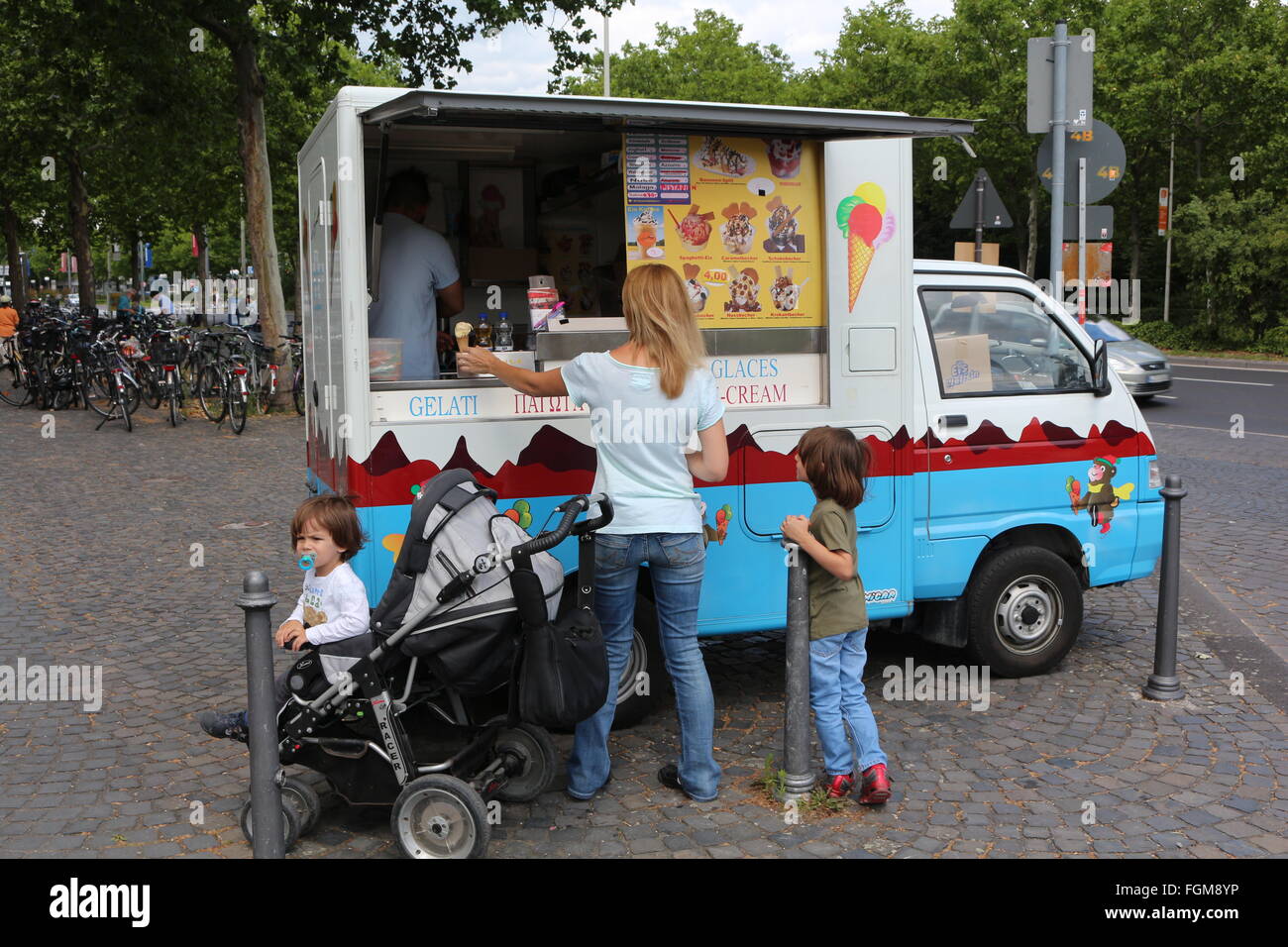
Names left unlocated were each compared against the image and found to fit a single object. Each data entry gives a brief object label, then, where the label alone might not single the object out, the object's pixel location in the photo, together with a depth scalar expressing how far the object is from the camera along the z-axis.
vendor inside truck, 5.28
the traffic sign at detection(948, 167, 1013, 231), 12.85
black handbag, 3.80
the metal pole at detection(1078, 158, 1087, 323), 8.46
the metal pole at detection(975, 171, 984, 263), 12.98
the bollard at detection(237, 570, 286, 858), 3.59
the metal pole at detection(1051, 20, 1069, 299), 8.13
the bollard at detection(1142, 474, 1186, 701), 5.54
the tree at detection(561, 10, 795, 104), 54.97
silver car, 19.16
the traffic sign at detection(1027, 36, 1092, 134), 8.15
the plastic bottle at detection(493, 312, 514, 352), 5.36
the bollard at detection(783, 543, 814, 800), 4.38
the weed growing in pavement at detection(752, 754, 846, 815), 4.38
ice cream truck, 4.73
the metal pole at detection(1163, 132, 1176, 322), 36.72
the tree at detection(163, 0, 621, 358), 16.36
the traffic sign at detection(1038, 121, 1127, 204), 8.38
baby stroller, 3.82
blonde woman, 4.21
